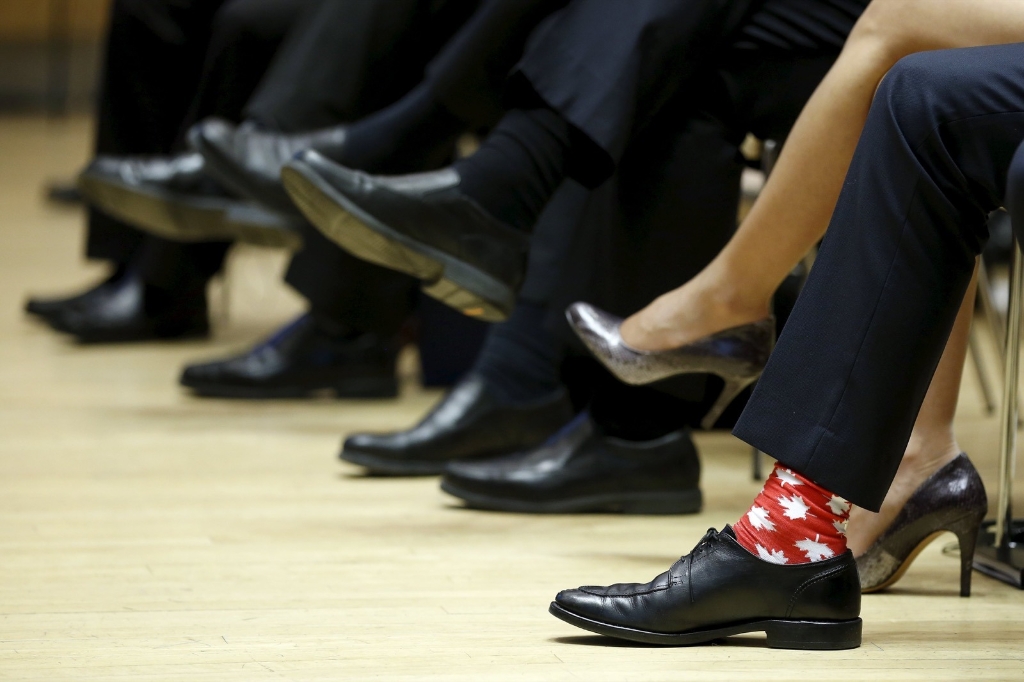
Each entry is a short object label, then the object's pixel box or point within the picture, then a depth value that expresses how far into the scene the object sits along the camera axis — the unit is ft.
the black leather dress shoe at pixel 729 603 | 22.16
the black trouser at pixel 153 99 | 27.23
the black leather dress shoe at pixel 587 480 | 23.73
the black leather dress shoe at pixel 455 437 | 24.25
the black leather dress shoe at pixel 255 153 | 24.77
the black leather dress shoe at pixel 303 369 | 25.93
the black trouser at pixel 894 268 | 21.90
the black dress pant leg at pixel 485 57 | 23.97
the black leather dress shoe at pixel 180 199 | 25.60
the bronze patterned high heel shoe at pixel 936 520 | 22.71
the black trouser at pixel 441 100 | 24.00
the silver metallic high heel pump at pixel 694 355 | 23.08
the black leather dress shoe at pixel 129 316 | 27.37
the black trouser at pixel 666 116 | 23.35
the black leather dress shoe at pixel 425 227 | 23.50
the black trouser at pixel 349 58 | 25.17
